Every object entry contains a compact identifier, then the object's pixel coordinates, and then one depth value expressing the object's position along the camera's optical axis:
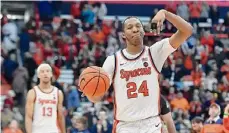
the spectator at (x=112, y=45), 21.75
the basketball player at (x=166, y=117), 9.32
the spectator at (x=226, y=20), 23.73
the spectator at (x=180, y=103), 18.73
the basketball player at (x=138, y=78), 6.89
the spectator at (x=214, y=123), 11.51
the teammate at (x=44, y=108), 10.45
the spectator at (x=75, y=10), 23.62
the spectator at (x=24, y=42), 21.61
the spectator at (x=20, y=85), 19.41
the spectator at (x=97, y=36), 22.28
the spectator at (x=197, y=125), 11.95
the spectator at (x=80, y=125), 11.86
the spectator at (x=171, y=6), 23.55
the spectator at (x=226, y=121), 10.66
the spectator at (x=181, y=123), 17.25
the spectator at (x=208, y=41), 22.56
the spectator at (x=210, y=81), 20.35
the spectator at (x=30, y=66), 19.81
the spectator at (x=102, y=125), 16.27
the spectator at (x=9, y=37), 21.06
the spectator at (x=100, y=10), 23.73
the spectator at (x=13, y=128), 14.93
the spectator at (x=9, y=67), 20.05
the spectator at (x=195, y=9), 23.67
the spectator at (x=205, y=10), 23.92
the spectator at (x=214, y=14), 24.02
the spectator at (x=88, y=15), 23.39
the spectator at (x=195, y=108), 18.70
